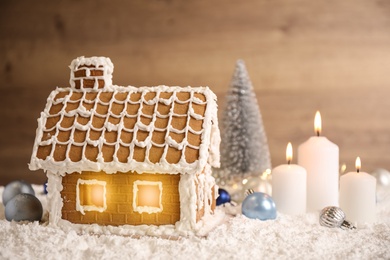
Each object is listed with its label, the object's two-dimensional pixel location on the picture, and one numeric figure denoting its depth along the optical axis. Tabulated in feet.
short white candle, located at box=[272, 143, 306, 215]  3.12
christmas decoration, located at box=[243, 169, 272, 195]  3.29
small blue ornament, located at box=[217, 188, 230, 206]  3.26
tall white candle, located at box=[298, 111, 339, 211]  3.23
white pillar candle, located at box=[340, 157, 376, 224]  2.99
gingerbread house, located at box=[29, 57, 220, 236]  2.78
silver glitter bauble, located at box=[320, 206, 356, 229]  2.87
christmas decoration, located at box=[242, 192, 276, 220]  2.98
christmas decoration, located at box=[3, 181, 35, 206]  3.25
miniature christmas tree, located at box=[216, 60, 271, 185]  3.64
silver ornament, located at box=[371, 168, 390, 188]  3.65
